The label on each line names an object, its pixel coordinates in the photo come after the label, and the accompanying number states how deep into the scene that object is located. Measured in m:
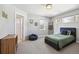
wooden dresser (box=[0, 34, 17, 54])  1.08
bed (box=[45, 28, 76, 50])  1.55
